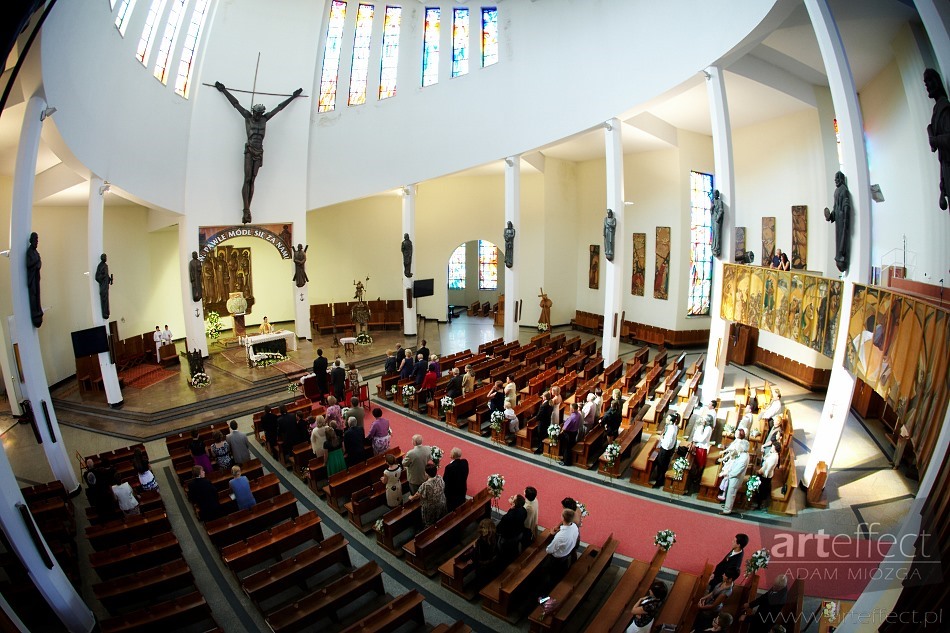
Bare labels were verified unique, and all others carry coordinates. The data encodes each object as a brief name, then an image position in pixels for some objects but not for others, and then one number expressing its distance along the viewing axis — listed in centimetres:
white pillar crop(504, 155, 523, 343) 1523
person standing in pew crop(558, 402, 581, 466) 825
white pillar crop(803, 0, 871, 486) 681
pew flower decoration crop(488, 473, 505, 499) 641
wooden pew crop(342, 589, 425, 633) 457
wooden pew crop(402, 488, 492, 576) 595
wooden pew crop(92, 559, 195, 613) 511
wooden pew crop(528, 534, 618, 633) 478
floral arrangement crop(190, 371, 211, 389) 1262
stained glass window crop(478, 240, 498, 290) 2297
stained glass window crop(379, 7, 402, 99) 1630
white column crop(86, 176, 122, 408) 1080
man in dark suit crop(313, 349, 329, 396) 1089
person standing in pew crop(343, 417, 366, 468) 762
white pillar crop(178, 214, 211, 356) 1499
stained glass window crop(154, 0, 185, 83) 1293
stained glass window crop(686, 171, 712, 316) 1656
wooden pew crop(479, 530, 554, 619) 512
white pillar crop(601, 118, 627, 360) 1262
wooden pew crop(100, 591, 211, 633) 456
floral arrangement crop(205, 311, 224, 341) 1708
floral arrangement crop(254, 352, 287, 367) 1414
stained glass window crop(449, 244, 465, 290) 2316
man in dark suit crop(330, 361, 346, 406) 1031
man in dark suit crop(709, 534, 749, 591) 481
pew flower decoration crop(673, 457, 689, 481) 736
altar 1427
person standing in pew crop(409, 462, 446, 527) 622
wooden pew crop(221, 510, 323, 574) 565
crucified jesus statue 1525
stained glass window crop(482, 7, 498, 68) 1503
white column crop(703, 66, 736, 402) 978
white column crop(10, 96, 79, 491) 716
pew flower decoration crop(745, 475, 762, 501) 664
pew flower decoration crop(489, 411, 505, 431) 913
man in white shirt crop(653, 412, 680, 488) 758
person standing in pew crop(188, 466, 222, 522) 623
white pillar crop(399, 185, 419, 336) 1722
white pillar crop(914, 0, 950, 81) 464
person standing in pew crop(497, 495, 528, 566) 552
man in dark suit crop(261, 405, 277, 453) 853
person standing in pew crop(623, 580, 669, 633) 408
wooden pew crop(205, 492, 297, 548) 616
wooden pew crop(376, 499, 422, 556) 625
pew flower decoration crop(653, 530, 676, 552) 533
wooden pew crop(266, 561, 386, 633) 471
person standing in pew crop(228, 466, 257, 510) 649
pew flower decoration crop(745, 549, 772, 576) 502
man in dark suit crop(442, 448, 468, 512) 645
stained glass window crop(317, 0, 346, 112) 1638
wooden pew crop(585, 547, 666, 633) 460
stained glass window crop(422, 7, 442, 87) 1590
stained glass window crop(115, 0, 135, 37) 1052
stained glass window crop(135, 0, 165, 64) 1194
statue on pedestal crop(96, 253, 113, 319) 1094
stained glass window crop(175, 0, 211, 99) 1395
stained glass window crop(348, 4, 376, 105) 1644
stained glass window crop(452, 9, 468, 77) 1564
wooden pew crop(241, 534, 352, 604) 516
